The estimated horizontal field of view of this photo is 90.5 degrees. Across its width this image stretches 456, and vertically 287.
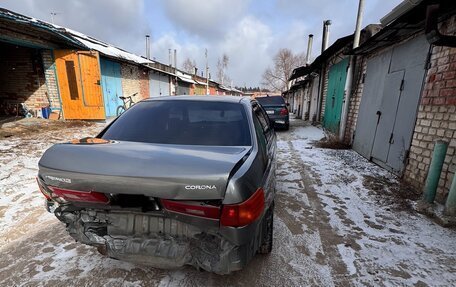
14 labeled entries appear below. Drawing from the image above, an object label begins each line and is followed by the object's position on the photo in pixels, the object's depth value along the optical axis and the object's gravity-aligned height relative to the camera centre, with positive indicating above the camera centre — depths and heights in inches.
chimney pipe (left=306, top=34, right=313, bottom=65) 667.4 +145.7
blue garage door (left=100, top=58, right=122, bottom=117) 390.6 +17.5
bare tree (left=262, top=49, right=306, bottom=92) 1525.6 +219.6
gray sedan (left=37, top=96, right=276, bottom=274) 48.8 -23.3
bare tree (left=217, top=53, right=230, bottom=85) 2102.6 +256.2
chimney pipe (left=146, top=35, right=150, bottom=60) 1044.5 +204.4
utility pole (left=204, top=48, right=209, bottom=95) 1165.8 +78.8
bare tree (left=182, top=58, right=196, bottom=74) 2153.1 +295.7
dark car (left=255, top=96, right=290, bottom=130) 370.3 -20.8
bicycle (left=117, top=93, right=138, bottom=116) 427.9 -15.7
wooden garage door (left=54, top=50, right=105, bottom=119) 317.1 +14.4
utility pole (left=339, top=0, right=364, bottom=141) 236.5 +22.3
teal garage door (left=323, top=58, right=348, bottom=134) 300.5 +5.6
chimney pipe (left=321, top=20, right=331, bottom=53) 480.8 +137.9
